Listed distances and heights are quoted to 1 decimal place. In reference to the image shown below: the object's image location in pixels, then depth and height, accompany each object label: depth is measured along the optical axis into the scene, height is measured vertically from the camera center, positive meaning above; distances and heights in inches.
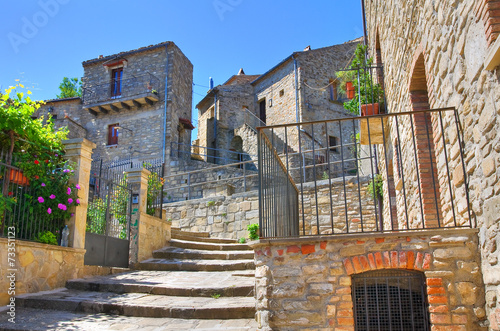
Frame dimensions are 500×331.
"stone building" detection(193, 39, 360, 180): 820.6 +328.1
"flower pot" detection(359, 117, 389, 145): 289.7 +94.5
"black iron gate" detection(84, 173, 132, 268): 295.0 +29.9
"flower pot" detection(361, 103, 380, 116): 306.3 +109.6
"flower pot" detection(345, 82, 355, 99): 368.8 +147.4
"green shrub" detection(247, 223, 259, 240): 418.8 +31.0
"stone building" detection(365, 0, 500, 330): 119.2 +52.9
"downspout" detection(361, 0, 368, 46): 433.1 +247.3
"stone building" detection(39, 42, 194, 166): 794.8 +302.1
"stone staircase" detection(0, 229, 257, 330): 193.6 -16.6
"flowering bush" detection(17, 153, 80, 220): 245.8 +46.4
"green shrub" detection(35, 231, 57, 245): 243.8 +14.9
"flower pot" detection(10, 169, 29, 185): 232.4 +47.1
